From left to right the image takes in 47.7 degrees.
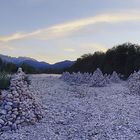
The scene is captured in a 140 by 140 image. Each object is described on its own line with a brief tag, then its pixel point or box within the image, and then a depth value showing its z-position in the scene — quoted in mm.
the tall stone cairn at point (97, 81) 6243
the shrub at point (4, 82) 5301
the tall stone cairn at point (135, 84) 5316
